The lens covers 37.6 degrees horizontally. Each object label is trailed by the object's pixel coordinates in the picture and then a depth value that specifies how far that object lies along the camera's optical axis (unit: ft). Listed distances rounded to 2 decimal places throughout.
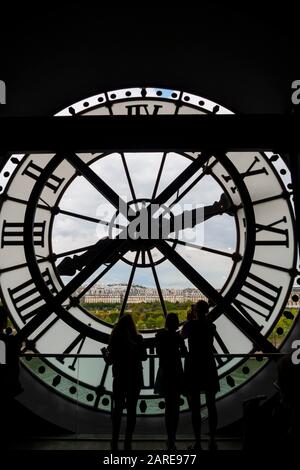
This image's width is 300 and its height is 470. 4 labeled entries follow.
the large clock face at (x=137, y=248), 10.06
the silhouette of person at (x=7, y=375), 6.41
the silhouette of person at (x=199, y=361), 7.23
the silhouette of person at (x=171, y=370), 7.19
